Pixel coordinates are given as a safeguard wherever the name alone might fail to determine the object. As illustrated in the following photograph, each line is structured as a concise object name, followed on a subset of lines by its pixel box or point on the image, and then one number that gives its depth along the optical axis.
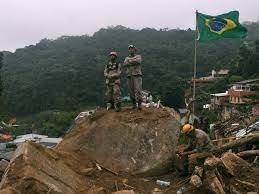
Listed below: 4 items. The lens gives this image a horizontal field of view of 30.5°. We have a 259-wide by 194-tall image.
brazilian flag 15.45
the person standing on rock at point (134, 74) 13.91
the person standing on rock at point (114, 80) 14.10
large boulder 12.40
